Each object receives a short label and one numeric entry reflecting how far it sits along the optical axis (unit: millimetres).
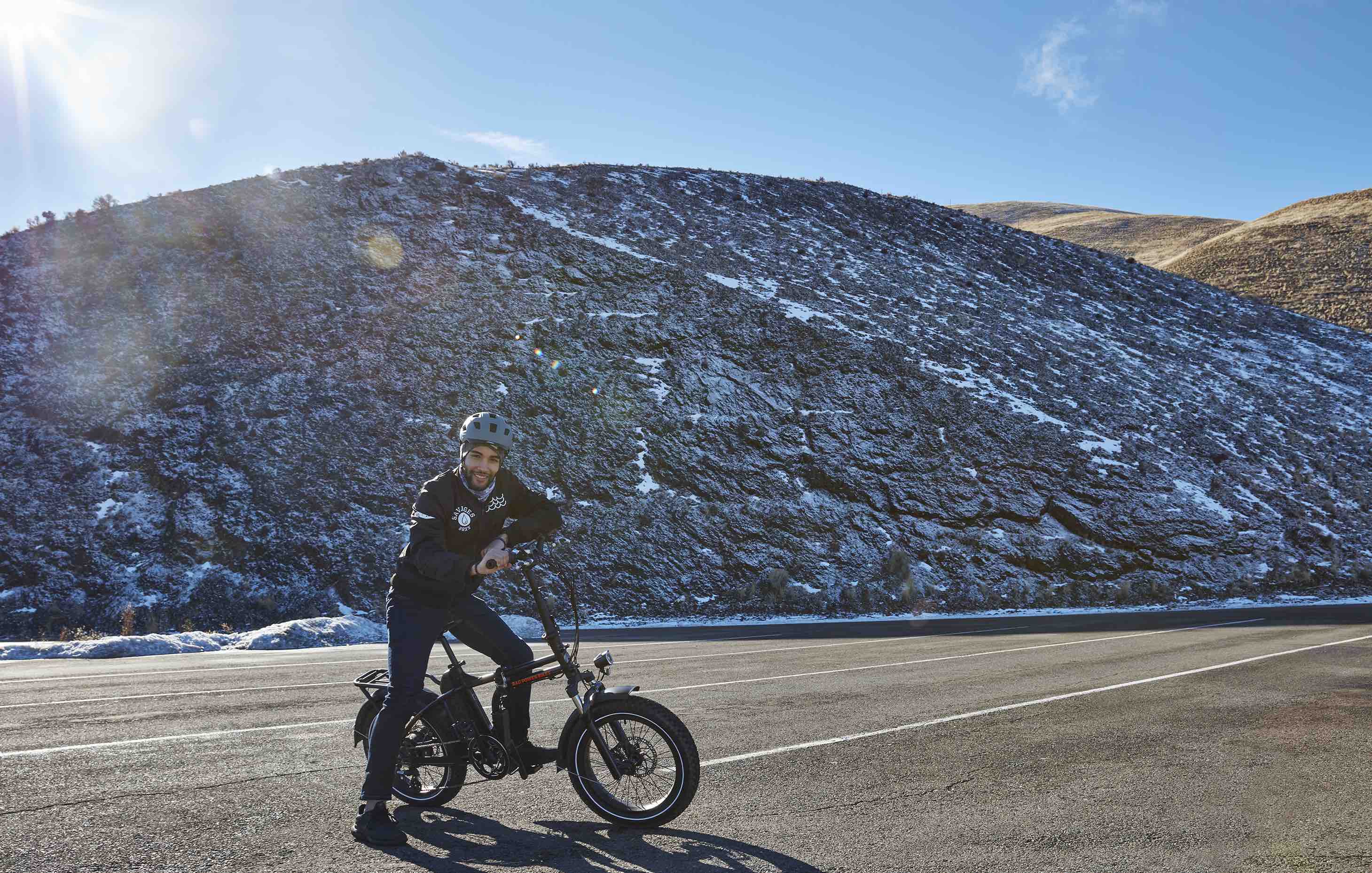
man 4641
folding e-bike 4730
